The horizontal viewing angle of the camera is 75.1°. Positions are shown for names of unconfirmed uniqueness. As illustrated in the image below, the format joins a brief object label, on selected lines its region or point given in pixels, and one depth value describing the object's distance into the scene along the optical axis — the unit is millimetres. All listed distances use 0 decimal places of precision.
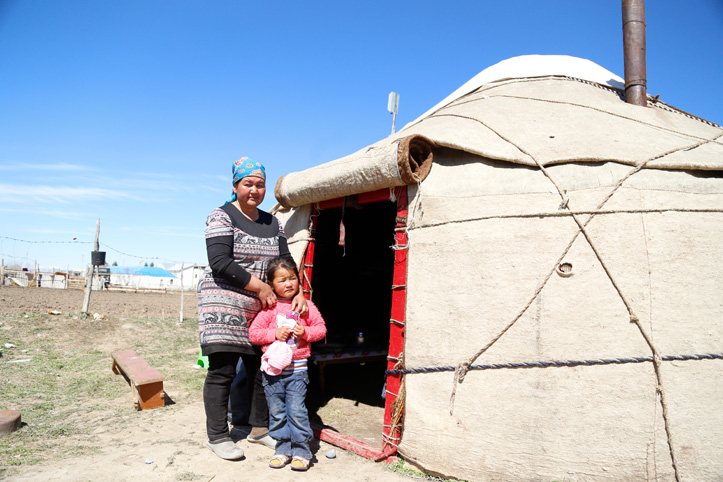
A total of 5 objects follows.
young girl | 3033
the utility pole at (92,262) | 9266
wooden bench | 4242
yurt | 2637
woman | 3041
